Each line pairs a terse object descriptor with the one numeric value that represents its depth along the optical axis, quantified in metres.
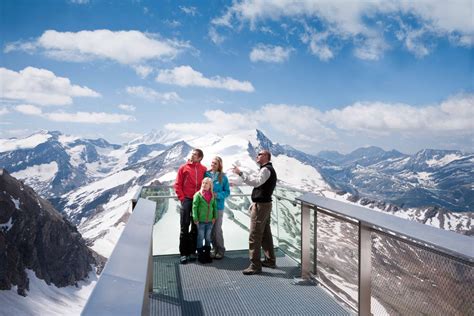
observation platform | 2.12
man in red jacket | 6.18
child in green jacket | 6.06
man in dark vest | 5.37
